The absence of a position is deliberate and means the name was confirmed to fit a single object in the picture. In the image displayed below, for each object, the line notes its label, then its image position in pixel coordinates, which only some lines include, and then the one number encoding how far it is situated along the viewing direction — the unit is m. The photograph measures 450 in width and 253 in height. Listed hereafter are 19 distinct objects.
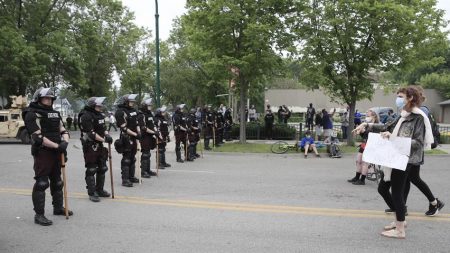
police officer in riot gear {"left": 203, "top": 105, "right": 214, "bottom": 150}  17.91
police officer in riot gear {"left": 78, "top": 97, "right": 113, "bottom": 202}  7.78
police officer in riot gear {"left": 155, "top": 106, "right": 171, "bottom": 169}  12.76
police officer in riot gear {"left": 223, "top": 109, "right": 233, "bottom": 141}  22.12
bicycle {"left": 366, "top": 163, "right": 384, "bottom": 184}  10.24
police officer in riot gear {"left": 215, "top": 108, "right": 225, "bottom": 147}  19.39
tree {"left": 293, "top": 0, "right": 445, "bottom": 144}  16.91
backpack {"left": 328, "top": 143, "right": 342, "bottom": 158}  16.48
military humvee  21.72
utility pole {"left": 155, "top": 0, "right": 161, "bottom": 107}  19.31
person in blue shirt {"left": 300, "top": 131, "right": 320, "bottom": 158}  16.53
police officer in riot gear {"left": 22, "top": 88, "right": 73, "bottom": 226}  6.32
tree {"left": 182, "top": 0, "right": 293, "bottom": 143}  18.05
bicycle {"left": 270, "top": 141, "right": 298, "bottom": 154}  17.54
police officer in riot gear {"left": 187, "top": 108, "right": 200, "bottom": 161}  14.98
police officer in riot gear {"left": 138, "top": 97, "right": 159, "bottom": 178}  10.80
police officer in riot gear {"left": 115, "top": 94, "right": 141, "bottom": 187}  9.43
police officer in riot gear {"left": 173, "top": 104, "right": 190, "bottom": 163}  13.86
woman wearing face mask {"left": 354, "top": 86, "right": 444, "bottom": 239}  5.66
